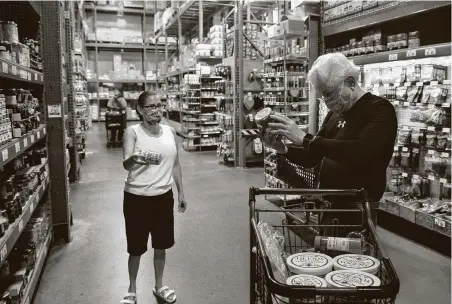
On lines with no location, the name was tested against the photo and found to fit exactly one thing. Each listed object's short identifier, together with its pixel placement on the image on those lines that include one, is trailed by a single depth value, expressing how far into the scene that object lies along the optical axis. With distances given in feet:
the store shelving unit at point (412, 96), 14.49
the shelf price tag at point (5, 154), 7.78
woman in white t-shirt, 9.98
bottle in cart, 5.65
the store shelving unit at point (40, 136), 10.27
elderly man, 6.55
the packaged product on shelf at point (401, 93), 15.87
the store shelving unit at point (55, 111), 13.91
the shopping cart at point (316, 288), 4.16
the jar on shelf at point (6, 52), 8.74
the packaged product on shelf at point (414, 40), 16.17
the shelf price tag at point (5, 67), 7.99
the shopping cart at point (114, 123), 41.39
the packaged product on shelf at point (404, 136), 16.28
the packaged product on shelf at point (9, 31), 10.35
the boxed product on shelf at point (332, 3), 18.14
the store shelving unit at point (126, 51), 70.40
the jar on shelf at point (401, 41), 16.56
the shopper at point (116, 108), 41.54
